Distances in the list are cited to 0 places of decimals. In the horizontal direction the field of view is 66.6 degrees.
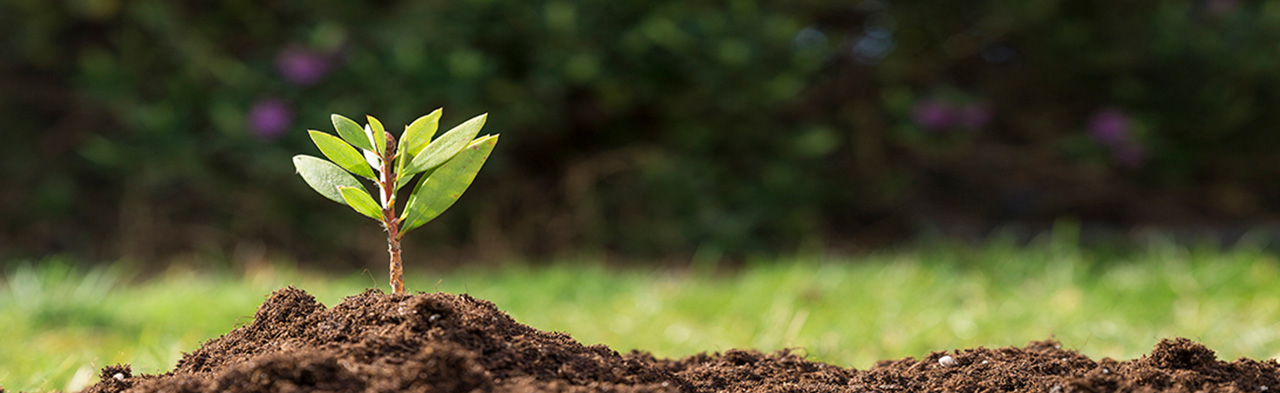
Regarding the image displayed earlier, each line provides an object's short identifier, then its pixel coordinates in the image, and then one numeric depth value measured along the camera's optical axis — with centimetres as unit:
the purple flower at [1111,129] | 452
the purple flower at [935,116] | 437
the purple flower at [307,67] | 412
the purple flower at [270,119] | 411
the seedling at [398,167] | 117
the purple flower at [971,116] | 438
